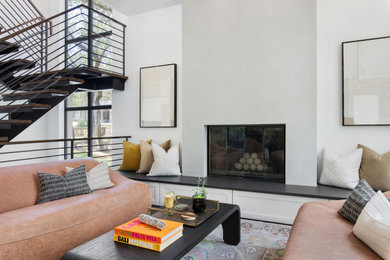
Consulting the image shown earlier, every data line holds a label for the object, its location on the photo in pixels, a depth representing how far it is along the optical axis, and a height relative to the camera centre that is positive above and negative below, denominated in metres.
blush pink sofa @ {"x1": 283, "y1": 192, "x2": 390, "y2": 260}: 1.36 -0.64
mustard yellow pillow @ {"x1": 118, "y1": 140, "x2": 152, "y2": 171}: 4.21 -0.48
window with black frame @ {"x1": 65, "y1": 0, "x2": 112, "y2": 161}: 5.01 +0.43
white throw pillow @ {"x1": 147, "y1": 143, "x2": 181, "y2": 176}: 3.79 -0.49
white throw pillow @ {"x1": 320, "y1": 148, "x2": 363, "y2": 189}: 2.91 -0.46
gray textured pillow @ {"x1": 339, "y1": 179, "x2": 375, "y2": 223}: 1.78 -0.50
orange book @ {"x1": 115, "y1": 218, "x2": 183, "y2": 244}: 1.51 -0.62
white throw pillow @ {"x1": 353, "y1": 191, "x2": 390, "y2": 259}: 1.32 -0.52
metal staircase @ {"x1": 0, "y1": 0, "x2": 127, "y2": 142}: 3.30 +0.84
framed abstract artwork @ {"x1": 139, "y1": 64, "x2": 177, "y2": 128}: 4.25 +0.54
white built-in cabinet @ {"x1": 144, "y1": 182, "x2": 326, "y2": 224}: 2.88 -0.85
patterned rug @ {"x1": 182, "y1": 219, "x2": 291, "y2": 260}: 2.18 -1.05
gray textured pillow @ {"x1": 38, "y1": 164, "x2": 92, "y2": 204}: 2.36 -0.53
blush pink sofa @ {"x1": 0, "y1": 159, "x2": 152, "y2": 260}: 1.73 -0.67
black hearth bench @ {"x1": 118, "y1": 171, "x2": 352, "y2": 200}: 2.79 -0.68
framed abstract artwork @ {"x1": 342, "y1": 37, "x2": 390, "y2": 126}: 2.99 +0.55
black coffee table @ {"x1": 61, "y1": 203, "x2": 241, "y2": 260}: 1.42 -0.69
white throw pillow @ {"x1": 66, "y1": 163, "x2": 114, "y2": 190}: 2.72 -0.52
